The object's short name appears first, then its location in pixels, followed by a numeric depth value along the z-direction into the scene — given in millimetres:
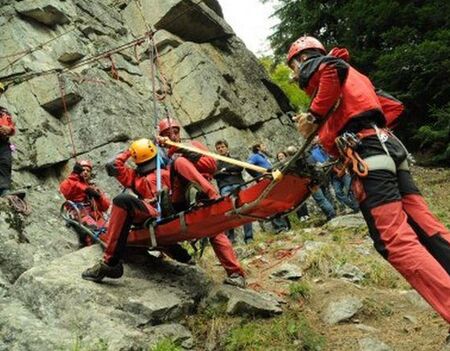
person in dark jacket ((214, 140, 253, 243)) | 9422
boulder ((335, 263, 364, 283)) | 6242
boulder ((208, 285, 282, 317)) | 5086
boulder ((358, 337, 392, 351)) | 4254
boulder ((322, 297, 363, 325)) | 4957
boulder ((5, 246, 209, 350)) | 4500
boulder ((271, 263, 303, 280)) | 6465
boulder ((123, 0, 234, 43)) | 15867
